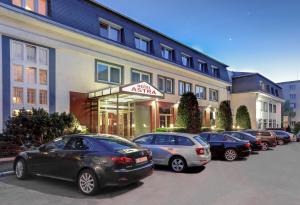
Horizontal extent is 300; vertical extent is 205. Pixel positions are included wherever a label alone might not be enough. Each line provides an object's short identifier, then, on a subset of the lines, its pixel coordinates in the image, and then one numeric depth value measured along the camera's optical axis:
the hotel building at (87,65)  12.99
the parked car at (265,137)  18.66
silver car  9.52
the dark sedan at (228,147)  12.63
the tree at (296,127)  43.48
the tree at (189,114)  20.81
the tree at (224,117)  27.90
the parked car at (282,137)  24.33
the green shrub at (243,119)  31.41
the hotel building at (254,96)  37.78
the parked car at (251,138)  15.74
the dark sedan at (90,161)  6.32
